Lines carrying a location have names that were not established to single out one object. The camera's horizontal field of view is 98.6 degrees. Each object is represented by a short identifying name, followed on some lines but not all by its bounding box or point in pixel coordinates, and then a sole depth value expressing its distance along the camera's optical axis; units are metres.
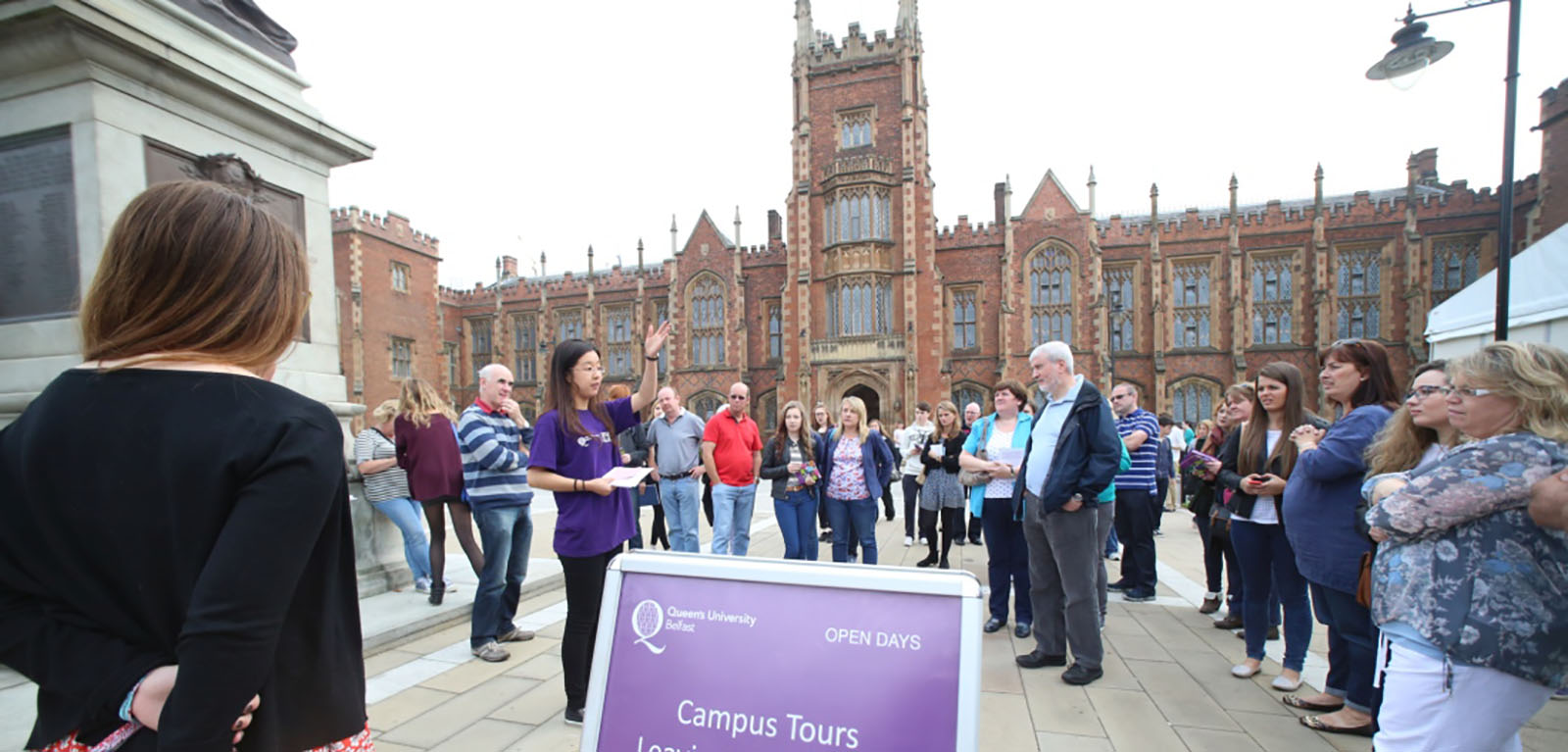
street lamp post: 5.41
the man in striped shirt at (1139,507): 5.90
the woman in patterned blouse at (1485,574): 1.98
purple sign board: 1.66
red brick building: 23.80
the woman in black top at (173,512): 1.06
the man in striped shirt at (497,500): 4.39
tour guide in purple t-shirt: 3.30
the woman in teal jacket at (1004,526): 5.14
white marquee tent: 6.16
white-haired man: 3.99
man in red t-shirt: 6.14
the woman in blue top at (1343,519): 3.19
